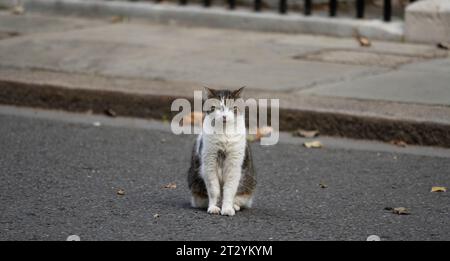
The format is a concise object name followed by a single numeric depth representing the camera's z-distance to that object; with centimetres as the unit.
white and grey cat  739
